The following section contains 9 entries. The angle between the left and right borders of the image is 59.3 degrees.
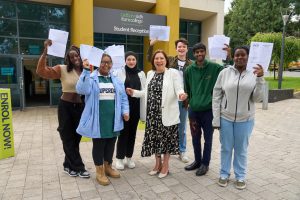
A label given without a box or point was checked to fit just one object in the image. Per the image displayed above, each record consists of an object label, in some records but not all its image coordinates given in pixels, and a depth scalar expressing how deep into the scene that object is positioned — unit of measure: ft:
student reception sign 37.86
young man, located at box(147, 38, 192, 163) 15.21
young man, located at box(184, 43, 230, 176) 13.53
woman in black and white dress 13.10
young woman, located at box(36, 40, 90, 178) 12.79
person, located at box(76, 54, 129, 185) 12.01
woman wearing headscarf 14.38
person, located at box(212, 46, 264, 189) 11.76
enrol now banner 16.81
